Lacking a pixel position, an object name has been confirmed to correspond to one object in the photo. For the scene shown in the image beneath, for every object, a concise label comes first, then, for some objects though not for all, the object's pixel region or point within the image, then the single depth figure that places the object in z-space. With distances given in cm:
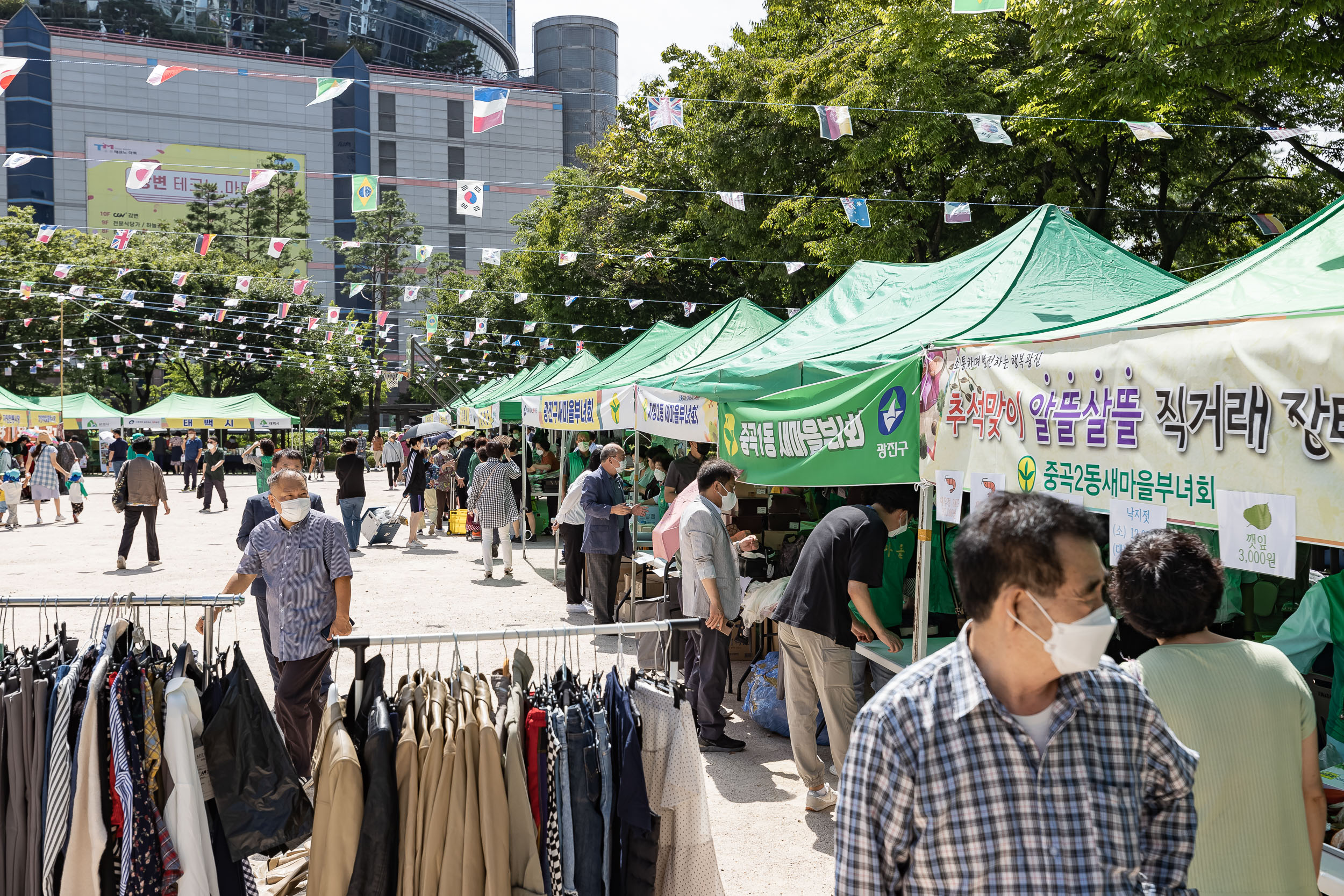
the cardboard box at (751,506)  904
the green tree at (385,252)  5600
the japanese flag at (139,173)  1341
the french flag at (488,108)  1097
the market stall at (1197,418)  255
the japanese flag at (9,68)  993
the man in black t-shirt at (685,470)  927
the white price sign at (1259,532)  259
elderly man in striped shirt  488
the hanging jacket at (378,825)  280
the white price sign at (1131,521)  302
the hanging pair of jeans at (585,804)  309
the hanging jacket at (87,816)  296
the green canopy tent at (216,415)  3500
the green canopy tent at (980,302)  511
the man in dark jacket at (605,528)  857
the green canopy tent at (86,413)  3434
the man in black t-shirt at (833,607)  478
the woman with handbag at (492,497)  1172
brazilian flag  1398
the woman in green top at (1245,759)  228
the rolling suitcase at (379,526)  1533
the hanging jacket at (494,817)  287
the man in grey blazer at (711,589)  569
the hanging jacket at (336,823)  281
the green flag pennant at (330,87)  1118
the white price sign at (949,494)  409
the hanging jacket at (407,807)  284
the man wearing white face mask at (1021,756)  160
